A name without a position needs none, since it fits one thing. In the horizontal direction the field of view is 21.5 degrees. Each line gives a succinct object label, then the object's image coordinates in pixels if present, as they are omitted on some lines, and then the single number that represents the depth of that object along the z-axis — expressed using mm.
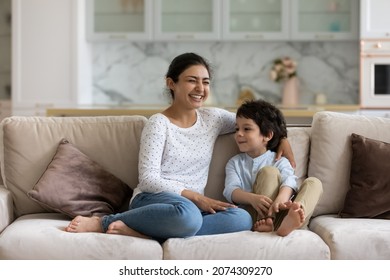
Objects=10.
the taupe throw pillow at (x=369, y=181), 4241
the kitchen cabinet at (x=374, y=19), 8557
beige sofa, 4115
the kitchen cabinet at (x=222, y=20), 9023
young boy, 3882
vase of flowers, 9269
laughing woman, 3800
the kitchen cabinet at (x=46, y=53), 8935
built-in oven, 8607
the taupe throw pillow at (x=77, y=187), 4168
